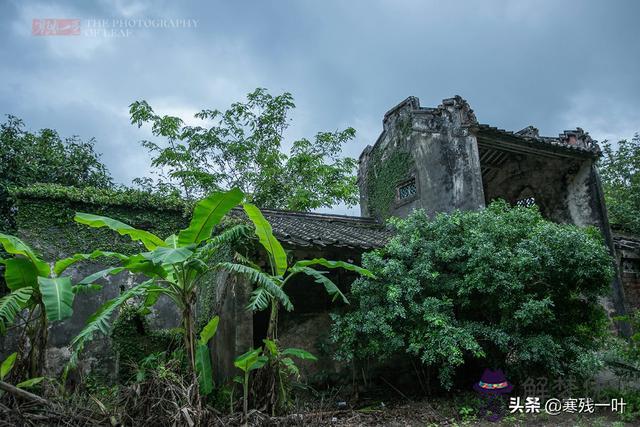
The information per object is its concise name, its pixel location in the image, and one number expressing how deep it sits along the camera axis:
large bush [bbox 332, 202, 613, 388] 6.29
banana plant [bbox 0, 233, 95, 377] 4.14
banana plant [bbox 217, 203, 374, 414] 4.89
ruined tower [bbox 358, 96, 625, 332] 10.27
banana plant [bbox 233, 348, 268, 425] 4.87
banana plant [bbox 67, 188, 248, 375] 4.64
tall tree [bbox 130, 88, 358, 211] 16.14
